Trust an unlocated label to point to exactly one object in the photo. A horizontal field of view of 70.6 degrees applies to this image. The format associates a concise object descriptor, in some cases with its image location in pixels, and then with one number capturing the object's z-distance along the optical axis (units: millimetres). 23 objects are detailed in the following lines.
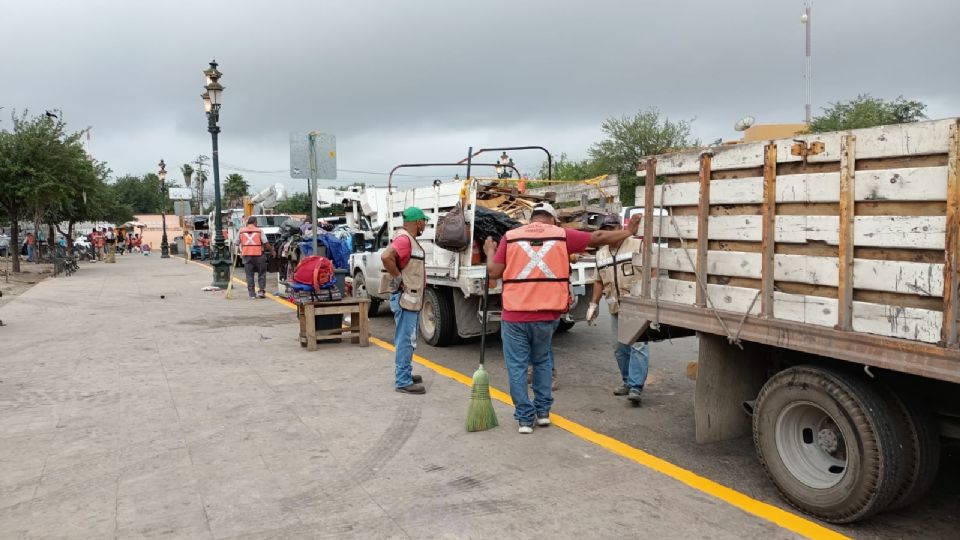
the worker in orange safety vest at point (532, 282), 5027
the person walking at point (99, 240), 34250
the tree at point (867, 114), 31672
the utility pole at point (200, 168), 70788
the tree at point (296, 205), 73000
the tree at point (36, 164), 21531
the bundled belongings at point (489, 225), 8109
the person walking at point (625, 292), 6109
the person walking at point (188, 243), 31855
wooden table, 8820
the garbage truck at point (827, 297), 3162
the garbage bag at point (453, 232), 7410
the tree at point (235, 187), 87375
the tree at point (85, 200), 24188
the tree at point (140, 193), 94125
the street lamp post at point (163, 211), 38200
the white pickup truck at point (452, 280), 8133
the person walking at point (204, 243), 32281
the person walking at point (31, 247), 33584
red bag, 9023
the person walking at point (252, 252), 14633
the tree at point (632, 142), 40750
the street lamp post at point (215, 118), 16797
